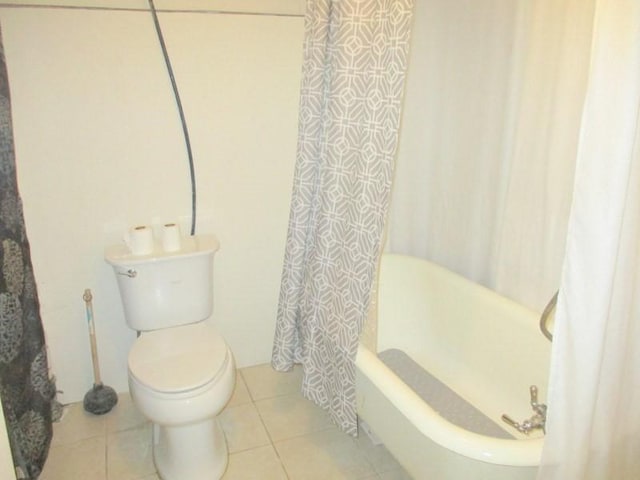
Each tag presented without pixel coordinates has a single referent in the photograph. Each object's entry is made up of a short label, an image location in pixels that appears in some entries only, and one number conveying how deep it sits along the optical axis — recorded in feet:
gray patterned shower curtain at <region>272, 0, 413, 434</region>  5.12
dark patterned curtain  5.14
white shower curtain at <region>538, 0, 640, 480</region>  2.93
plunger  7.20
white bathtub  4.22
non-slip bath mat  6.17
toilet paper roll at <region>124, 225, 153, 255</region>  6.59
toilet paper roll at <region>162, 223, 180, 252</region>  6.72
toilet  5.65
